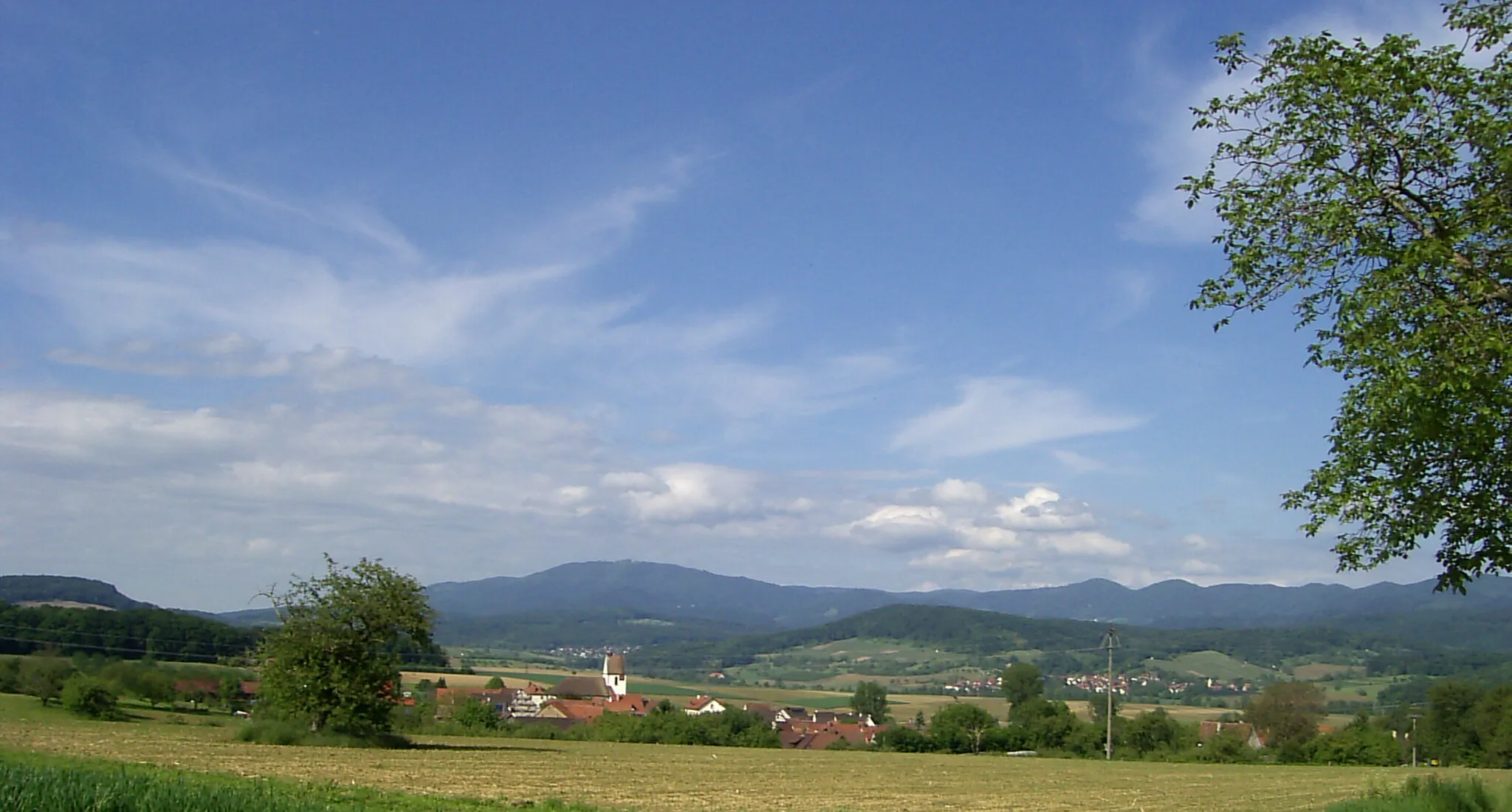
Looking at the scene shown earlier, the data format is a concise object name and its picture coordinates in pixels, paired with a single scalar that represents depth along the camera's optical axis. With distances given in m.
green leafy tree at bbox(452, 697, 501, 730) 69.69
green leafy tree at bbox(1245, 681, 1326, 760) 85.73
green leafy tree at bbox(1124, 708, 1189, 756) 83.62
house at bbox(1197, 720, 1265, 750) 84.56
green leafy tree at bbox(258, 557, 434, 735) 38.53
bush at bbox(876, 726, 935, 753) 85.38
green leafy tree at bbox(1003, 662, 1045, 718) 100.94
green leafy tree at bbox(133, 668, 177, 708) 64.44
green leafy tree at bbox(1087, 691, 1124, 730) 89.00
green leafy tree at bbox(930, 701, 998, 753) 85.31
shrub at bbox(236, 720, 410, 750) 38.47
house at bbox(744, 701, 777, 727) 103.99
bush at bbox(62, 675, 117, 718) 52.97
